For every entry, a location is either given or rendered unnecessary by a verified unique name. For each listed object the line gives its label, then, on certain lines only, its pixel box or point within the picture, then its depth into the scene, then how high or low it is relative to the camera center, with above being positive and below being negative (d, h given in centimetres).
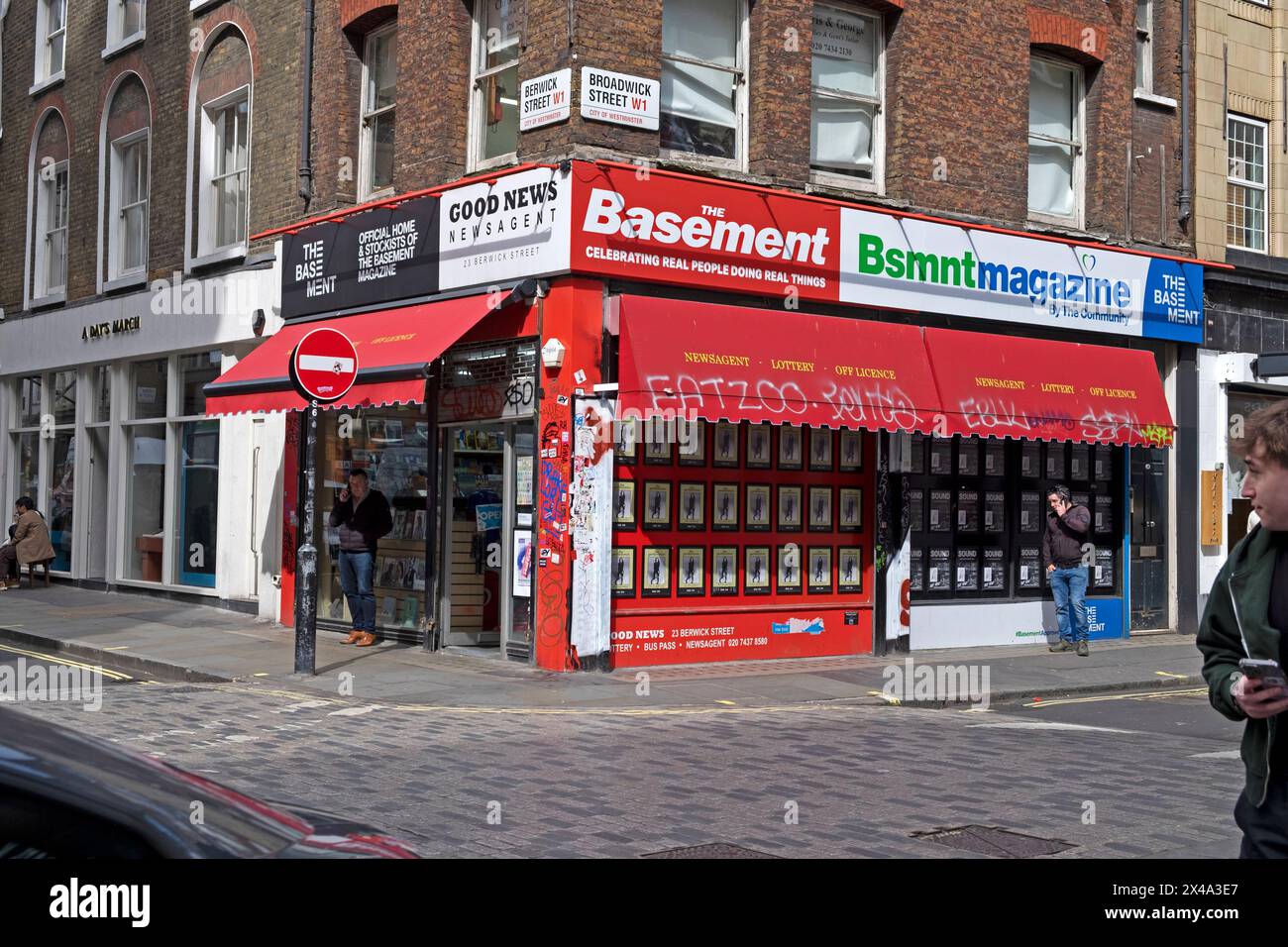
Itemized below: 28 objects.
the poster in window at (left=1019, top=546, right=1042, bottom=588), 1783 -96
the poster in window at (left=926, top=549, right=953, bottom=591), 1686 -98
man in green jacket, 362 -35
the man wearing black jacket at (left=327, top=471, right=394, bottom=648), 1578 -63
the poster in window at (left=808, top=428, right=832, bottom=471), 1593 +50
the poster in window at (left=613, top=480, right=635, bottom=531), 1425 -17
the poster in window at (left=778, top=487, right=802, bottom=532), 1564 -20
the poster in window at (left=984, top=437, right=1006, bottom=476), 1756 +46
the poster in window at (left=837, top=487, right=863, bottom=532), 1617 -22
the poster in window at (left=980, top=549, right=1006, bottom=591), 1745 -101
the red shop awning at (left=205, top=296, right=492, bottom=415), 1416 +144
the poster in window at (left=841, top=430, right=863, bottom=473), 1622 +48
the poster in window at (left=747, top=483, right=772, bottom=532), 1539 -19
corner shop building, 1391 +89
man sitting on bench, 2311 -99
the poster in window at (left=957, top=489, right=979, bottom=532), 1720 -22
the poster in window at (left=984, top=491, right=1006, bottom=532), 1753 -24
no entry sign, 1285 +115
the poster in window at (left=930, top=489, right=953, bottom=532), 1694 -22
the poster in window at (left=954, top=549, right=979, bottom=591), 1717 -98
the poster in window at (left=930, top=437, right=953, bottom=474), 1697 +46
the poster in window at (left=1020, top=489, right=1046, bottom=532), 1789 -24
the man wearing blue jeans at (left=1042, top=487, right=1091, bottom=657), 1628 -85
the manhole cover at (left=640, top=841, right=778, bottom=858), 636 -169
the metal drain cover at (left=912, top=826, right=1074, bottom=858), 661 -173
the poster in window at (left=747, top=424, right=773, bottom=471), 1541 +50
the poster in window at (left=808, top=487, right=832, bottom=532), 1591 -21
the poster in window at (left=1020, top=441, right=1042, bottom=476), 1792 +46
